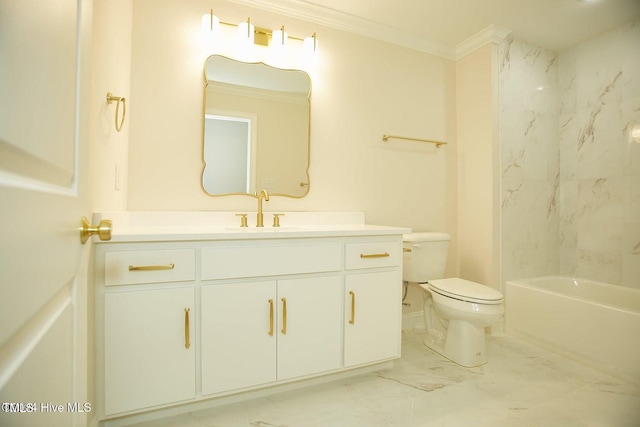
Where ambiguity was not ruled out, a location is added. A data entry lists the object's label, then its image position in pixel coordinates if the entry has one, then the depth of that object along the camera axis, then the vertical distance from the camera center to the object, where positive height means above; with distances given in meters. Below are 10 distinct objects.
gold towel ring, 1.37 +0.52
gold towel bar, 2.46 +0.65
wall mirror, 1.94 +0.58
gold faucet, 1.89 +0.01
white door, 0.29 +0.01
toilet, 1.90 -0.54
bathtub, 1.82 -0.68
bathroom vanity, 1.26 -0.43
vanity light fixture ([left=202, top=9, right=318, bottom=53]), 1.89 +1.20
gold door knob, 0.60 -0.03
